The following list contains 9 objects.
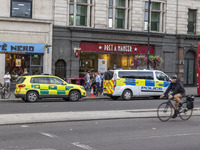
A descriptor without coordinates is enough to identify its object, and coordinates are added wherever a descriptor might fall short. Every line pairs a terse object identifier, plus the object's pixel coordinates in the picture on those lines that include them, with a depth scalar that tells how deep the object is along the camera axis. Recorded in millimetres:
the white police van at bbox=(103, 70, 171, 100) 23328
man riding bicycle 13719
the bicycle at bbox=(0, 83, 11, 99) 22247
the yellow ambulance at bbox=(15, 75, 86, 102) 20844
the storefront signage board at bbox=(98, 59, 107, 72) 32166
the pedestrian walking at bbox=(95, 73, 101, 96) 26297
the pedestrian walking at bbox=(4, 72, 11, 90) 25925
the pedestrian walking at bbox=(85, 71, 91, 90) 28266
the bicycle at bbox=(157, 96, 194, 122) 13500
